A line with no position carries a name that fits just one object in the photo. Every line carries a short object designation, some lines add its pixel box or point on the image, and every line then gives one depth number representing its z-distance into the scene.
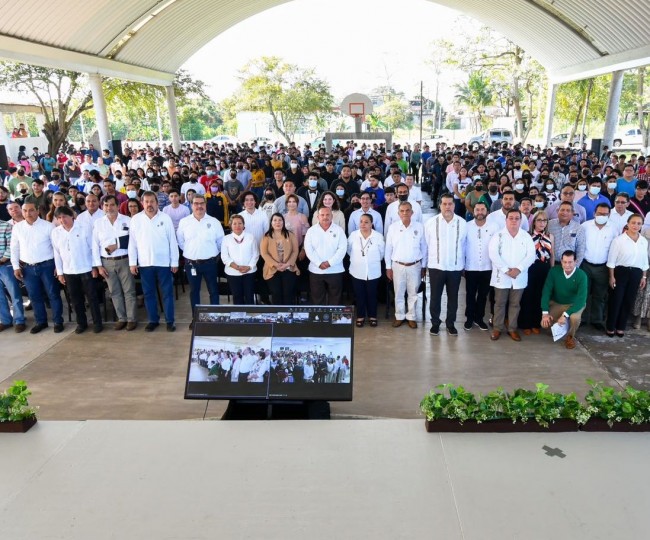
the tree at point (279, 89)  33.19
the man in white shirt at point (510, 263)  5.80
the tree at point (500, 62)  32.47
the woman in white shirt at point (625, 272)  5.87
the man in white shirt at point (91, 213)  6.61
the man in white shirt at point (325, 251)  6.19
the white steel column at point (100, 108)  19.20
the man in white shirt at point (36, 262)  6.31
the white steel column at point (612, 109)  20.47
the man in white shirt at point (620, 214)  6.30
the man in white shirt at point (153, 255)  6.30
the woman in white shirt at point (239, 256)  6.19
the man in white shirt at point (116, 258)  6.36
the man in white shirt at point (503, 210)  6.87
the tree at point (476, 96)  45.26
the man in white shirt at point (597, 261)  6.07
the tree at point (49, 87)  24.52
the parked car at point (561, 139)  37.06
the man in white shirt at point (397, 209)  7.15
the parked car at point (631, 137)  36.84
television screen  3.71
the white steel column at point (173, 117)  26.31
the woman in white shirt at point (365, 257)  6.27
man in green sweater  5.72
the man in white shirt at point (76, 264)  6.25
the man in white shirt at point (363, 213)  6.80
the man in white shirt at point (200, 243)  6.39
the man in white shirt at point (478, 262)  6.18
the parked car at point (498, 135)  32.22
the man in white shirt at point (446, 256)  6.05
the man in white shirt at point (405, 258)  6.18
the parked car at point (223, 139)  47.25
